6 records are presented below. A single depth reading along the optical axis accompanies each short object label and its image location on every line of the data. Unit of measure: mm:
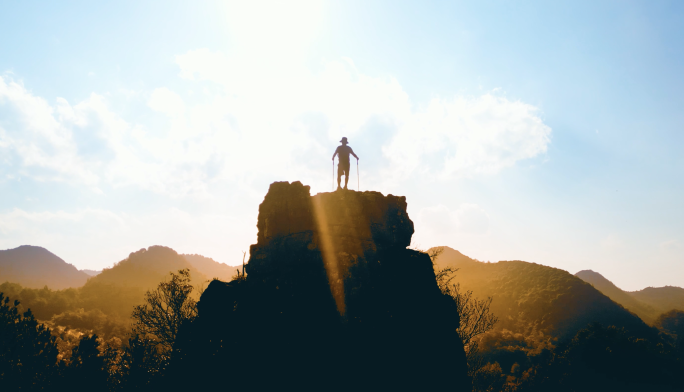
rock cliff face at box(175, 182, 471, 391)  11391
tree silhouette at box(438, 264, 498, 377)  24359
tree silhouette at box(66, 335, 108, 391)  10109
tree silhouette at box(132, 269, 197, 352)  23047
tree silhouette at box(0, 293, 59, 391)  10906
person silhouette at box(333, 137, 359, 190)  18234
